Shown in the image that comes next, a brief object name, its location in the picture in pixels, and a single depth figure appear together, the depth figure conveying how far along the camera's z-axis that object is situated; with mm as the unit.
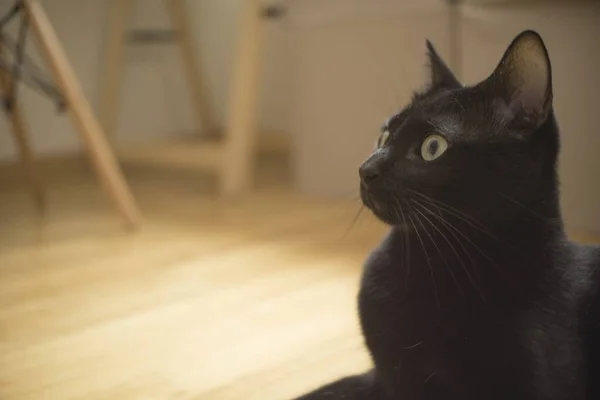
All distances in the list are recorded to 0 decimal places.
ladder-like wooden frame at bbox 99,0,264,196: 1708
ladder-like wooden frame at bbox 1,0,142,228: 1270
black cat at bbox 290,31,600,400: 495
